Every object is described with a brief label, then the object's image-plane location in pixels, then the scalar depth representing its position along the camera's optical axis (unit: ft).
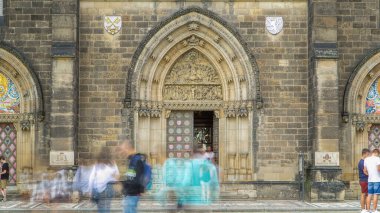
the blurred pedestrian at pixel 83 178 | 53.36
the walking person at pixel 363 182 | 64.64
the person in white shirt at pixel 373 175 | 62.23
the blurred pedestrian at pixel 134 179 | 48.16
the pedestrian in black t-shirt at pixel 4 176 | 76.89
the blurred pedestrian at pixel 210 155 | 80.23
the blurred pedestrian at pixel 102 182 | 50.19
